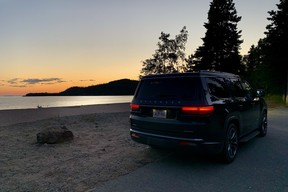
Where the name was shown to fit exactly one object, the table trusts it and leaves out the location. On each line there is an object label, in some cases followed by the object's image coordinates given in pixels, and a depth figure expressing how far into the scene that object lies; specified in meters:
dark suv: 3.73
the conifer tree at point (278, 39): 21.70
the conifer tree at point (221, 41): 29.21
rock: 5.86
